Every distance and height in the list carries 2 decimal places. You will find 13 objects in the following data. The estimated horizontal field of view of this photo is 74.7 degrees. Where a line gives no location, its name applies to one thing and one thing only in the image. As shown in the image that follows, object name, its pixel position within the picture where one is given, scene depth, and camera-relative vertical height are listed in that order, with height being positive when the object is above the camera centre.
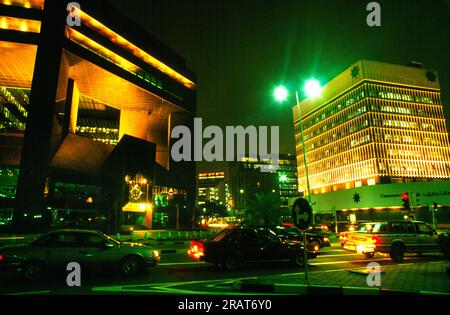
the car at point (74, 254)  8.45 -1.06
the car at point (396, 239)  12.95 -1.03
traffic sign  6.94 +0.07
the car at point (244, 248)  10.55 -1.15
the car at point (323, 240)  18.30 -1.46
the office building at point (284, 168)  157.12 +26.30
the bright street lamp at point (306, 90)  14.56 +6.32
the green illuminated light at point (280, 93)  14.56 +6.10
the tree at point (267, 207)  44.90 +1.50
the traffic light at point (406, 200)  23.68 +1.29
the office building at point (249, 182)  151.00 +18.26
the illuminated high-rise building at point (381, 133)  78.71 +23.51
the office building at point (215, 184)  172.75 +20.03
